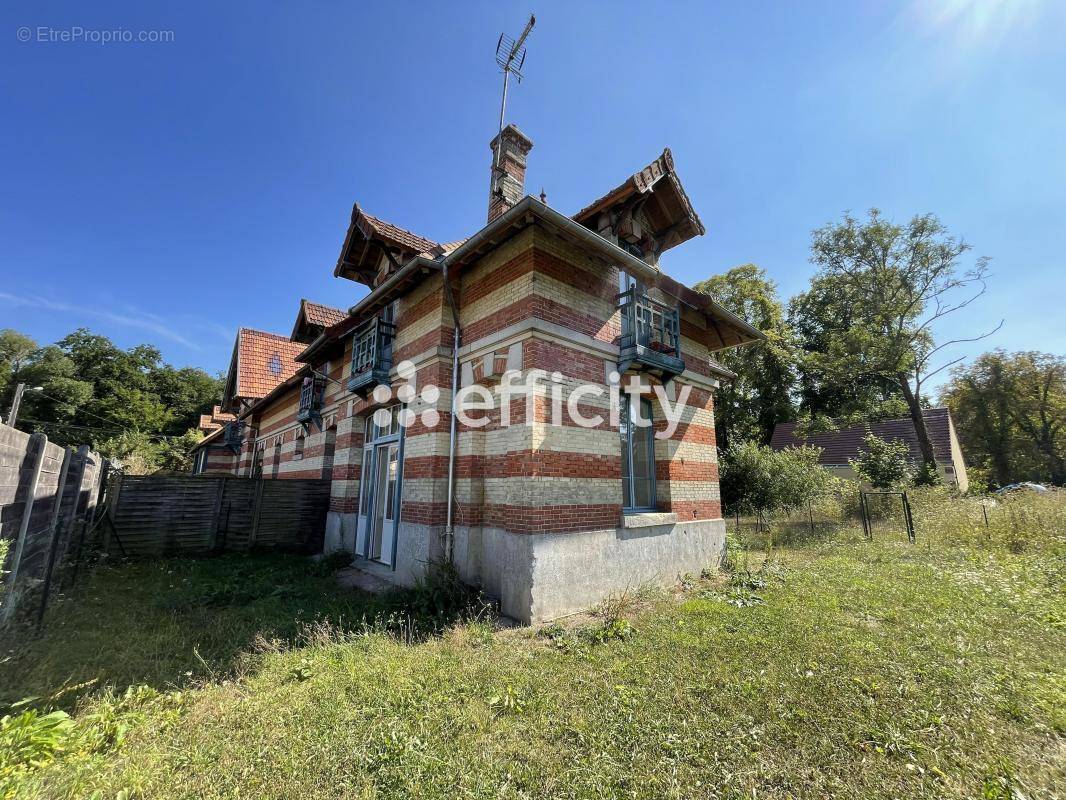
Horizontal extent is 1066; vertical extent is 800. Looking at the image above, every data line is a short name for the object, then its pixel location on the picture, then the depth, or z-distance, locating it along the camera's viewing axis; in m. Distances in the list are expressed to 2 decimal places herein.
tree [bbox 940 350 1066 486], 32.34
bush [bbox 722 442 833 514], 13.98
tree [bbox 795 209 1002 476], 18.94
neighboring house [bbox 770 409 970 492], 22.14
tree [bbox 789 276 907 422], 20.61
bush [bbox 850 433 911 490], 15.22
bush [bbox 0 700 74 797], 2.60
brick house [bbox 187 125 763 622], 6.07
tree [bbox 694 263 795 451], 23.40
